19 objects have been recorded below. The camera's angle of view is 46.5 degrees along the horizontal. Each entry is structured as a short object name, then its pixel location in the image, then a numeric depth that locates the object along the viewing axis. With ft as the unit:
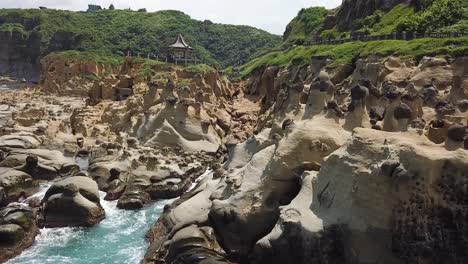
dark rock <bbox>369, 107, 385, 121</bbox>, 105.49
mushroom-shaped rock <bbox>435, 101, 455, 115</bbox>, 97.30
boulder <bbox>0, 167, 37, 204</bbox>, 126.93
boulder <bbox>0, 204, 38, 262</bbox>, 100.83
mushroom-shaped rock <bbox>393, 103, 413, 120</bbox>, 90.53
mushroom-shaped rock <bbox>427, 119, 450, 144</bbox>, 88.28
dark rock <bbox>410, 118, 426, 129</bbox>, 86.99
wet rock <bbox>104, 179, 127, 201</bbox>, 134.00
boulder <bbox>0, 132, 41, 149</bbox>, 160.76
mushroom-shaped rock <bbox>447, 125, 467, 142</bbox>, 77.76
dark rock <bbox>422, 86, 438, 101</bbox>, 114.15
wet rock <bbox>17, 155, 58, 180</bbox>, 142.88
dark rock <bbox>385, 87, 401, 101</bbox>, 102.42
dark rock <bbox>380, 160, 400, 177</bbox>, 76.69
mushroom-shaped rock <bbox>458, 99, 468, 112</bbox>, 98.24
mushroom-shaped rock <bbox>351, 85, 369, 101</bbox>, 104.06
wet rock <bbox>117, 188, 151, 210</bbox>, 128.47
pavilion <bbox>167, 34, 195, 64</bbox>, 339.22
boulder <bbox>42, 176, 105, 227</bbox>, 114.93
